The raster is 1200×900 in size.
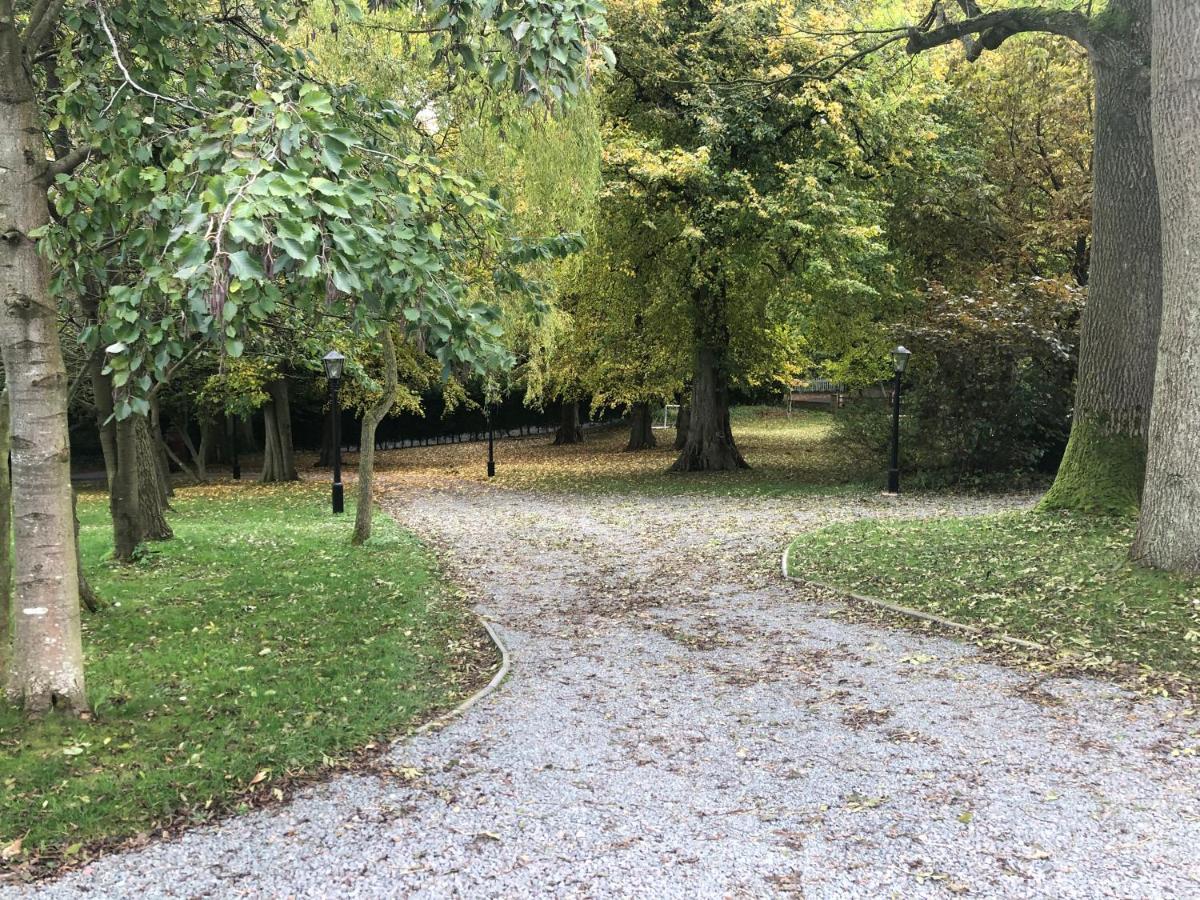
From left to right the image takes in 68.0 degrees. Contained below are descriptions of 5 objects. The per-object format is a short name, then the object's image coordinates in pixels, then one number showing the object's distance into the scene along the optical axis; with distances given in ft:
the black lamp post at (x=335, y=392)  41.16
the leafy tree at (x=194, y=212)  9.49
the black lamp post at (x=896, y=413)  46.01
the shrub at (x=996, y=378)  46.73
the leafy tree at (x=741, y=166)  47.88
